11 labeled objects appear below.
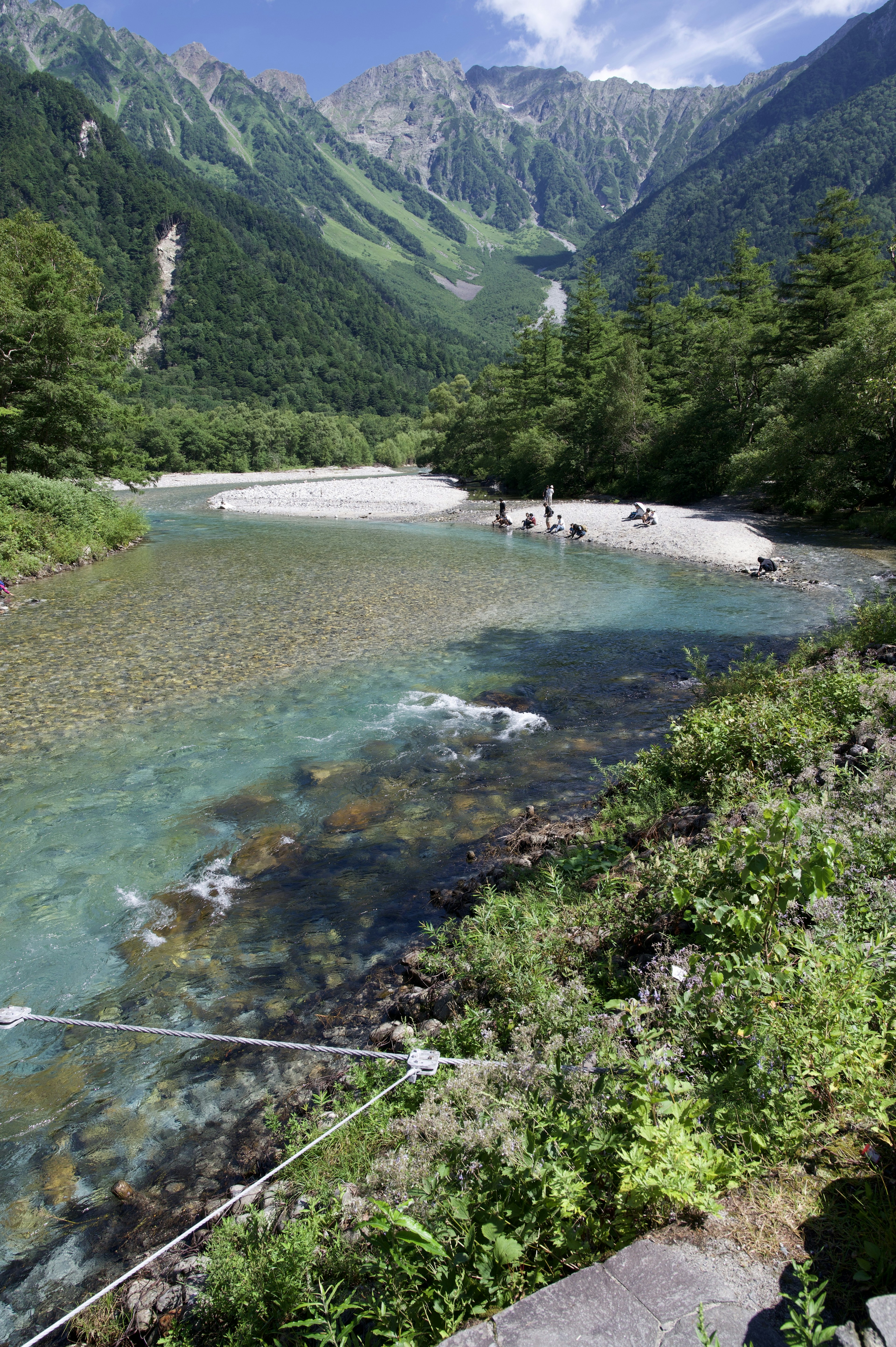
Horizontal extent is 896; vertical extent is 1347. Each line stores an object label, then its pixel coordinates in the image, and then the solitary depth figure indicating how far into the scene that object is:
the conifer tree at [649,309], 53.22
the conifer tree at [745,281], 46.84
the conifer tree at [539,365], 58.62
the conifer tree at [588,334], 54.81
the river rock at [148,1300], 3.01
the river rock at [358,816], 7.80
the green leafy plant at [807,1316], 1.62
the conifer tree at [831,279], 36.03
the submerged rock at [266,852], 7.02
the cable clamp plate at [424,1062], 3.45
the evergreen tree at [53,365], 26.14
